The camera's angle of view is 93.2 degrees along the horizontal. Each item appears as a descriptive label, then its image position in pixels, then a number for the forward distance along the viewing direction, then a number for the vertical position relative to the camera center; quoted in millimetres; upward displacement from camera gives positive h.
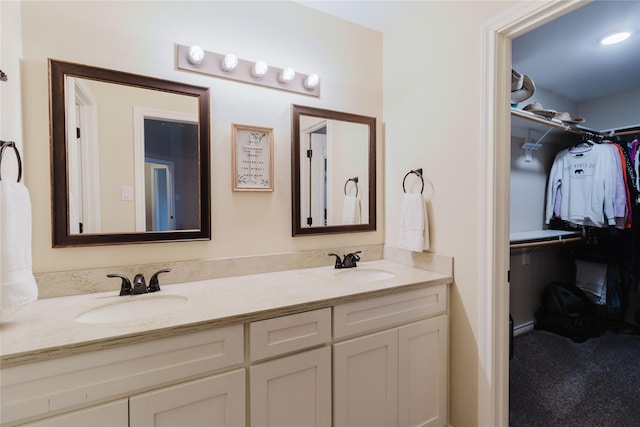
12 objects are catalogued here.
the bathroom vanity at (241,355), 897 -528
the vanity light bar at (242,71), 1553 +774
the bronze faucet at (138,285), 1347 -338
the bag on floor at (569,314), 2705 -985
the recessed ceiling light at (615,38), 2104 +1197
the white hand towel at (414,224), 1754 -91
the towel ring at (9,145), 986 +213
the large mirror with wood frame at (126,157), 1337 +255
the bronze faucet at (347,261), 1887 -325
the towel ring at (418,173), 1842 +222
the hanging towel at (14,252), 948 -130
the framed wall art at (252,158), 1684 +295
